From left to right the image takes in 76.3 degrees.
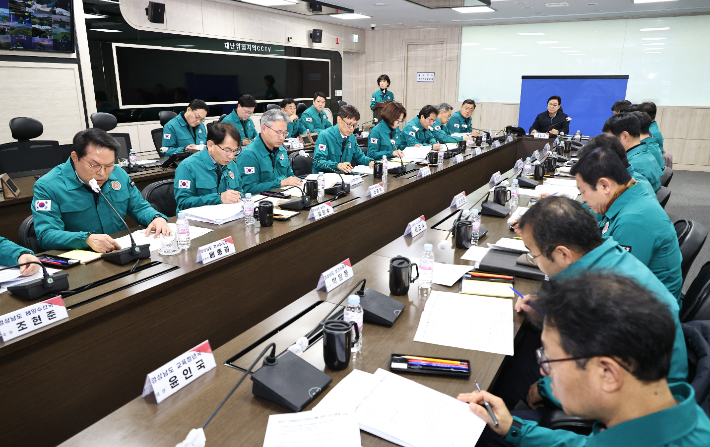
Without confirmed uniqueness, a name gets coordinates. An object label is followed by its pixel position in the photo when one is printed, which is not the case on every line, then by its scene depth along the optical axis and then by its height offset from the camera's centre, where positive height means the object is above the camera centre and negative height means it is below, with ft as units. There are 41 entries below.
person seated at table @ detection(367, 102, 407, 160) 15.81 -1.09
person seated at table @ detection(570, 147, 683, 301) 5.79 -1.44
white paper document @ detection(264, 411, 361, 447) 3.06 -2.23
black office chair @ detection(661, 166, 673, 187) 12.62 -1.96
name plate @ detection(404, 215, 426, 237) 7.46 -2.04
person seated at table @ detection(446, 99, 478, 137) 23.25 -1.07
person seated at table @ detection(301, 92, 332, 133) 22.81 -0.77
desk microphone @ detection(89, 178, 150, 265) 5.84 -1.98
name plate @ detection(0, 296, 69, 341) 4.17 -2.05
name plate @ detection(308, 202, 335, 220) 8.12 -1.97
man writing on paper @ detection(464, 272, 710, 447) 2.43 -1.40
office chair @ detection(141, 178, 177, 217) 9.05 -1.93
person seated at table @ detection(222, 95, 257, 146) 17.74 -0.74
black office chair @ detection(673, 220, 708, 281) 5.98 -1.78
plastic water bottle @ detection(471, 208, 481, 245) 7.22 -2.02
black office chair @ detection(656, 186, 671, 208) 9.41 -1.87
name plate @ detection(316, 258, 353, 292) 5.37 -2.10
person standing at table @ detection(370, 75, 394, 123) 27.76 +0.43
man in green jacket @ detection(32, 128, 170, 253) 6.43 -1.62
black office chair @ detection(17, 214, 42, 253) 6.88 -2.06
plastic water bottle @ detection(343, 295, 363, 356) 4.22 -1.99
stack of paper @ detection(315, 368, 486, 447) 3.16 -2.25
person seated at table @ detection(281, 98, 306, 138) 21.24 -1.09
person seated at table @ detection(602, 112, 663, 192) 10.64 -1.00
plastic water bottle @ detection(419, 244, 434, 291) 5.58 -2.05
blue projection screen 27.76 +0.44
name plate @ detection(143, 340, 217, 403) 3.49 -2.15
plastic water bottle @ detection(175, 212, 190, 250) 6.64 -1.93
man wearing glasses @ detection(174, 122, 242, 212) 8.99 -1.47
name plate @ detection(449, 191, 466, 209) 9.42 -2.02
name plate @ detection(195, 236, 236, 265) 6.02 -2.01
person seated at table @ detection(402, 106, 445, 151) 18.42 -1.14
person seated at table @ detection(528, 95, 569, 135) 21.47 -0.84
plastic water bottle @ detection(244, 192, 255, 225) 7.75 -1.87
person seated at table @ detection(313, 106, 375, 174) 13.53 -1.28
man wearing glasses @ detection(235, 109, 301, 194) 10.80 -1.44
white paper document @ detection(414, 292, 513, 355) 4.38 -2.24
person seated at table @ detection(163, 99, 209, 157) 15.80 -1.05
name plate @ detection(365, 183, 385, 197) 9.99 -1.93
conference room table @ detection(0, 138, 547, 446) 4.35 -2.59
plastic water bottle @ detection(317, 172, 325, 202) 9.97 -1.86
